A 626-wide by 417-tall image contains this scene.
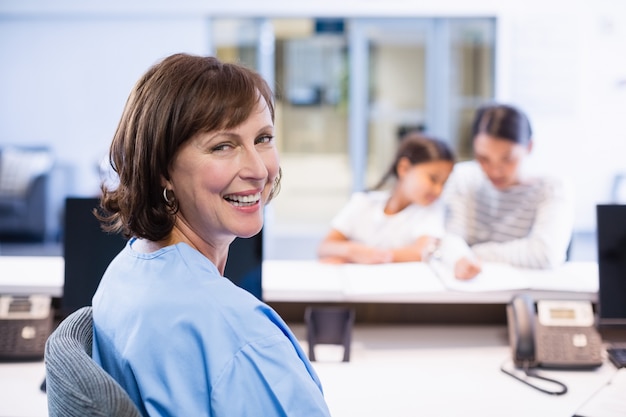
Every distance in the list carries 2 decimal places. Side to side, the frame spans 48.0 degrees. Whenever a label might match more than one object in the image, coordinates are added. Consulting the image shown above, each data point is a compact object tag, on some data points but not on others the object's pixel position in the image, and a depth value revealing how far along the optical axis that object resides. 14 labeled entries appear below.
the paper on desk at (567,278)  1.93
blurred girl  2.68
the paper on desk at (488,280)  1.90
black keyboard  1.75
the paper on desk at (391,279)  1.91
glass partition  6.54
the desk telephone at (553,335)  1.72
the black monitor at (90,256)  1.73
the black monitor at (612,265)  1.78
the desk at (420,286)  1.91
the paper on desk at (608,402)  1.35
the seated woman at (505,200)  2.38
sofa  6.12
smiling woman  0.88
